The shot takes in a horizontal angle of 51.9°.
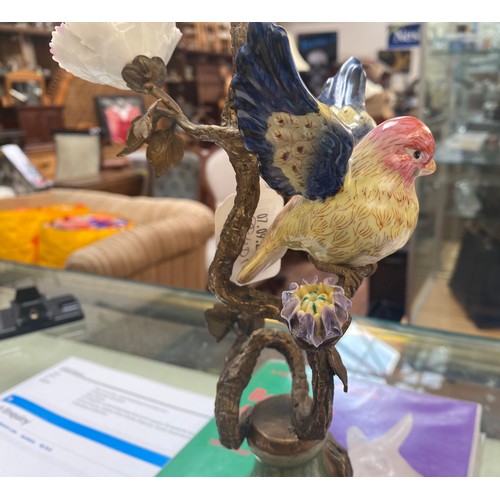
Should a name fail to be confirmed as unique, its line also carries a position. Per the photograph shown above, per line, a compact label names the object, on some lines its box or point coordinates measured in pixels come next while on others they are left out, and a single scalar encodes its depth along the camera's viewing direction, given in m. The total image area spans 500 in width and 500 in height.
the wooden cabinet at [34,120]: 3.61
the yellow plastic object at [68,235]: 1.62
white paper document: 0.64
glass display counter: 0.81
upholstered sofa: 1.37
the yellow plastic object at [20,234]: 1.75
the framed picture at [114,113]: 4.16
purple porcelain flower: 0.37
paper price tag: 0.52
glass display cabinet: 1.79
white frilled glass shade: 0.44
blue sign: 2.19
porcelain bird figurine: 0.37
